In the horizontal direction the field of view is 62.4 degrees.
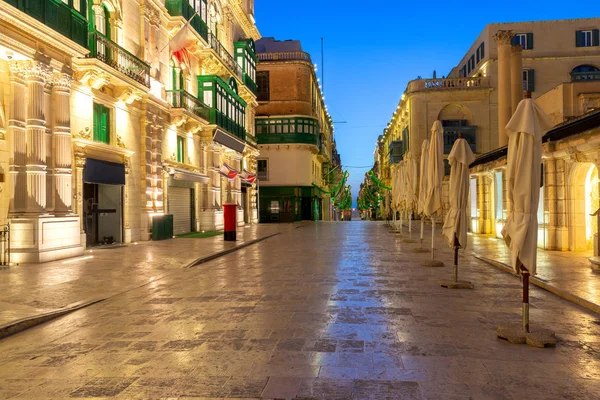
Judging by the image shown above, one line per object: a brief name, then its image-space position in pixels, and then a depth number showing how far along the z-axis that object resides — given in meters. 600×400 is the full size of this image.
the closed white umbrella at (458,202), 9.51
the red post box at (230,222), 20.75
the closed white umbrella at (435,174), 11.93
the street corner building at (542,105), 15.20
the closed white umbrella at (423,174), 14.55
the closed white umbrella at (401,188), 26.47
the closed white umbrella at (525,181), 5.87
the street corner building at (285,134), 49.78
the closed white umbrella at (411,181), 21.72
